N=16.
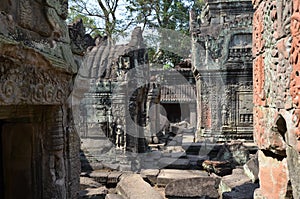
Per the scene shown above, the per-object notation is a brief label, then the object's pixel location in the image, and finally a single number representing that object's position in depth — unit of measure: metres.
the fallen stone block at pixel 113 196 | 5.18
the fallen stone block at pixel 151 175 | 6.90
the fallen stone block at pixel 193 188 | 5.28
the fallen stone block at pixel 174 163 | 7.83
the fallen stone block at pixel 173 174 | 6.66
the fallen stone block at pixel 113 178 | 6.76
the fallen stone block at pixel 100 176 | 6.80
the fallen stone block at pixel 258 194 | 2.80
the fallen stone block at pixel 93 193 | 5.28
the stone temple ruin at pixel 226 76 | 10.53
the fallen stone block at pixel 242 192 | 4.45
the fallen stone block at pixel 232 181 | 5.24
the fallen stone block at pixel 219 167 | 6.73
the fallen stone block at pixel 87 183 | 6.08
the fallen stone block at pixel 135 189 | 5.23
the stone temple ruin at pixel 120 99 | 7.58
